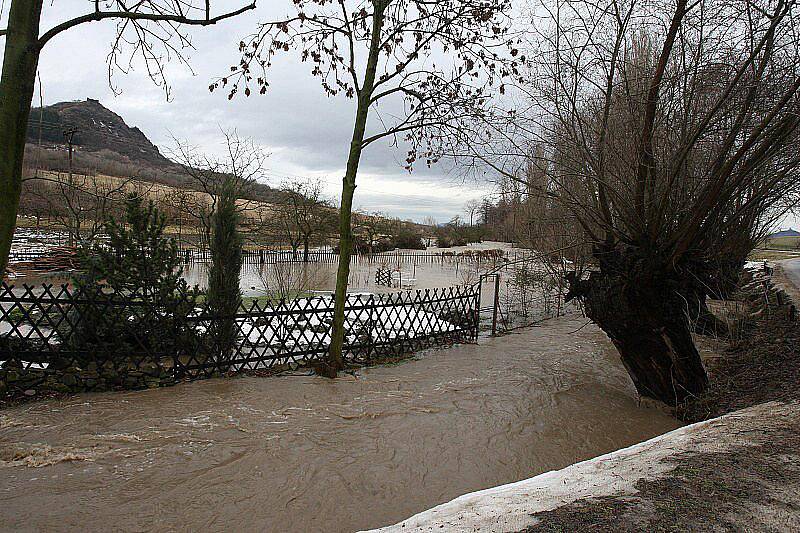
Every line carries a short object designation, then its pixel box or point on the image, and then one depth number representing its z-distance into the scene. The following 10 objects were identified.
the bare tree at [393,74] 6.80
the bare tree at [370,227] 33.12
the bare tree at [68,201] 12.31
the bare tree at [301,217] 27.95
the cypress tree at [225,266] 7.41
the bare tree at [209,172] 15.74
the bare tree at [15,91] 1.98
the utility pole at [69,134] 14.59
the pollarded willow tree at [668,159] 5.05
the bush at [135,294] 6.33
